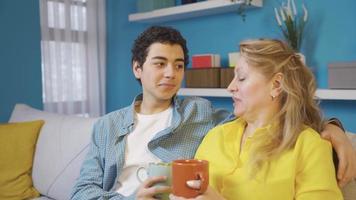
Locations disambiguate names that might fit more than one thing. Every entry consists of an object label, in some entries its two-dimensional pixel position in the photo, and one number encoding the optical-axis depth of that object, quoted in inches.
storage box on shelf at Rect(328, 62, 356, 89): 83.3
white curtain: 134.4
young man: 57.5
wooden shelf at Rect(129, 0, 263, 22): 106.3
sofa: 79.7
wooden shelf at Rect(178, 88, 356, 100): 84.7
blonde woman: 41.2
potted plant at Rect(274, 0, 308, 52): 97.2
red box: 111.3
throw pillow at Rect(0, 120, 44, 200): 84.3
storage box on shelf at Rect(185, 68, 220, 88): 109.7
